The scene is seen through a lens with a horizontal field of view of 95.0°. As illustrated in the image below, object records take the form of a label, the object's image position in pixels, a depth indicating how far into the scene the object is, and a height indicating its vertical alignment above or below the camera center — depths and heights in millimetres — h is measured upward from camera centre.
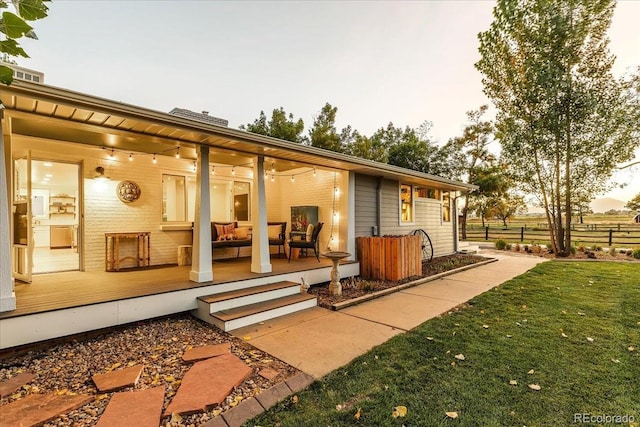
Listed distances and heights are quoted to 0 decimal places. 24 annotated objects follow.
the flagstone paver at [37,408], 2035 -1418
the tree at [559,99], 9727 +4082
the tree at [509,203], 17031 +785
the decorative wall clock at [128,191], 5797 +522
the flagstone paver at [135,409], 2025 -1424
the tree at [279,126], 19420 +6274
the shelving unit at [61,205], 7823 +345
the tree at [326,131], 19391 +6155
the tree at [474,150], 17484 +3981
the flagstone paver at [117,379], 2458 -1420
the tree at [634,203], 30966 +1225
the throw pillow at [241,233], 6945 -392
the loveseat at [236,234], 6441 -425
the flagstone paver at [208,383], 2205 -1423
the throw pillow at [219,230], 6667 -307
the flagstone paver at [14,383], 2422 -1433
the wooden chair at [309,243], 6406 -586
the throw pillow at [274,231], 7441 -373
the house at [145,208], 3258 +205
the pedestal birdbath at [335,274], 5332 -1086
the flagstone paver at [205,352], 3002 -1443
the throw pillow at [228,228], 6814 -270
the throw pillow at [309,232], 6845 -374
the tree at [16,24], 715 +482
